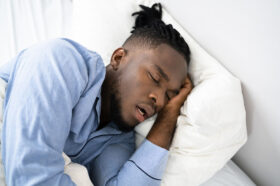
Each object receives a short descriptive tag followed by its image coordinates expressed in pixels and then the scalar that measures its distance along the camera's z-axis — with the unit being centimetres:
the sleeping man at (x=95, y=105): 61
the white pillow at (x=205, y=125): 83
